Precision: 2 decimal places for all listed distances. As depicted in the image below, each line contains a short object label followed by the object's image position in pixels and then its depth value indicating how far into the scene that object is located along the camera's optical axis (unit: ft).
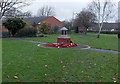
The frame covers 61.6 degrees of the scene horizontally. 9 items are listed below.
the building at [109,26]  139.89
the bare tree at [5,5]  62.44
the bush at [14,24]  56.96
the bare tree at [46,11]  141.36
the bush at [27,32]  56.41
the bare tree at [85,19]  82.12
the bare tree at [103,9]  61.27
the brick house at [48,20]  93.55
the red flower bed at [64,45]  25.94
